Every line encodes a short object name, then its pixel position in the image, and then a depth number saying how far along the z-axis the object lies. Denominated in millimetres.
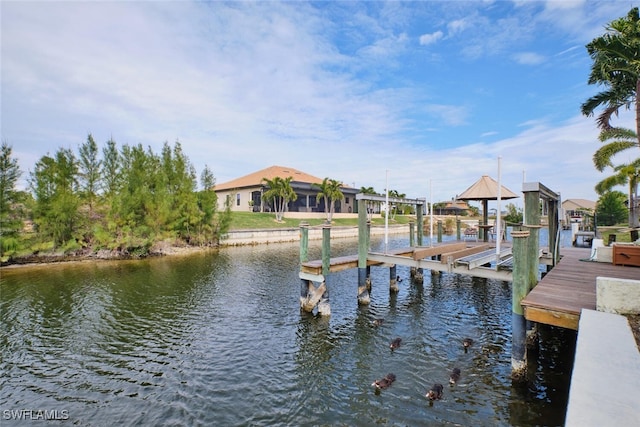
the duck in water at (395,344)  7883
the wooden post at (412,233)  15597
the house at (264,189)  46250
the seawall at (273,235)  30703
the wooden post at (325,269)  10227
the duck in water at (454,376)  6340
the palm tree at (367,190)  48888
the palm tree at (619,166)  14820
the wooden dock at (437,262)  8703
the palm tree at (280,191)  39812
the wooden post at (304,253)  10648
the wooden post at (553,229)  10133
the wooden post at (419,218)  15484
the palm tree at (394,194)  52988
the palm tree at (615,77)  11078
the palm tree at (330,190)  44375
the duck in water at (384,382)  6234
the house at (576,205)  55469
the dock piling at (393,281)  13320
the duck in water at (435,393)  5810
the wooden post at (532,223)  6738
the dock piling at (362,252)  10914
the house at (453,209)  74038
